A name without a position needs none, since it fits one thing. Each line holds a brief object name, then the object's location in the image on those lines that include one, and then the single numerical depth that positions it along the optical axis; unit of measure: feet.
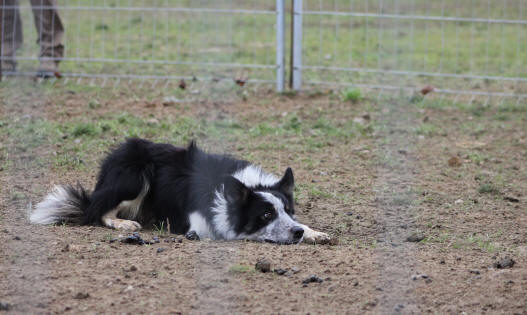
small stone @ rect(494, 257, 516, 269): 26.30
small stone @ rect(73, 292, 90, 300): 22.63
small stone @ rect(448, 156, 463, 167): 44.16
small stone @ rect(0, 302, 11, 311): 21.62
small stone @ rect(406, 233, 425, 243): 31.14
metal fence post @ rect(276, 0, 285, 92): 58.80
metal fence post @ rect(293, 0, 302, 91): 58.85
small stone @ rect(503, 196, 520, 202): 37.68
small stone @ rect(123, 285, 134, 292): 23.43
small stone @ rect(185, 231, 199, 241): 31.40
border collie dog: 31.30
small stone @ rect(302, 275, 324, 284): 24.75
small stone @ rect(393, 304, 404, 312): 22.35
